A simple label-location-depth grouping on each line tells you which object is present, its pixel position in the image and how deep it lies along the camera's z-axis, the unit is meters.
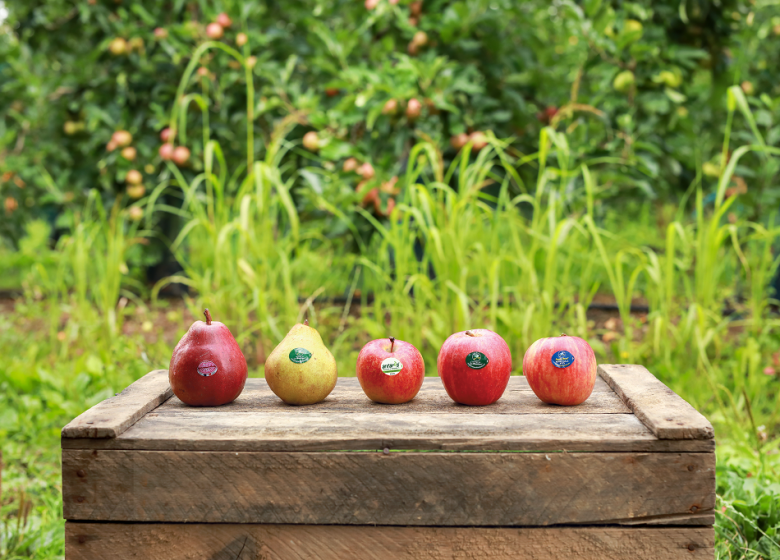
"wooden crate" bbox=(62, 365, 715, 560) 0.99
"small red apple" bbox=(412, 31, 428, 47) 2.88
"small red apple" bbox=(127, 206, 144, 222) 3.16
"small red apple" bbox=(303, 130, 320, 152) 2.95
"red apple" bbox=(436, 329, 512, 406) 1.16
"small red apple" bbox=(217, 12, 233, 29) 3.15
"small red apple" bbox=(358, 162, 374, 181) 2.70
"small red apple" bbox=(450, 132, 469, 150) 2.82
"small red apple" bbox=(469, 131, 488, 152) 2.61
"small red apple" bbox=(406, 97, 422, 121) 2.61
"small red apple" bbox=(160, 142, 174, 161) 3.05
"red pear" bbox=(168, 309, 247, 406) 1.17
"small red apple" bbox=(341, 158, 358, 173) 2.72
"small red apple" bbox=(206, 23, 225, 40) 3.11
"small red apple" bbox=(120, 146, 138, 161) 3.23
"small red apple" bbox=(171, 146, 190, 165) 3.08
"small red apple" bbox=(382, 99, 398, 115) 2.61
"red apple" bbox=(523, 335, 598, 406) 1.16
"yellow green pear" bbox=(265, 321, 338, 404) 1.18
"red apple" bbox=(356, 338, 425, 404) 1.18
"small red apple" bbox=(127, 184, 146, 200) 3.26
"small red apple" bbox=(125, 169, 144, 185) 3.22
